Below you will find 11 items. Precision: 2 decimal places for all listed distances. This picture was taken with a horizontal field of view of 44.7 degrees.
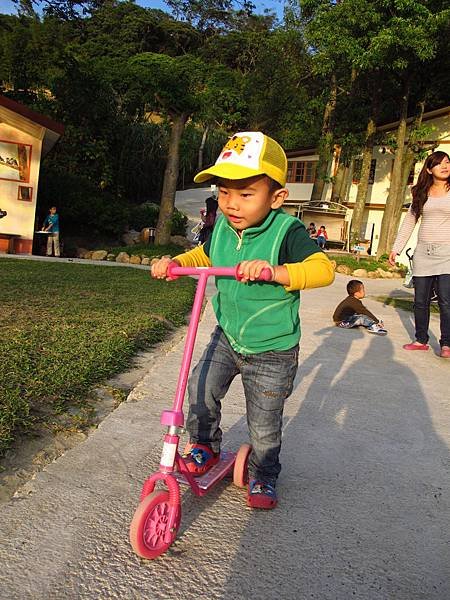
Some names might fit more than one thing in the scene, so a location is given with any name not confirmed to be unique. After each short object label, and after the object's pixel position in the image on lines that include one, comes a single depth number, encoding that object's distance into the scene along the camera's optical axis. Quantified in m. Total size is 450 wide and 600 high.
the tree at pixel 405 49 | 17.62
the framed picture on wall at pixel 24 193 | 13.90
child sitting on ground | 6.90
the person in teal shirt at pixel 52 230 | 14.59
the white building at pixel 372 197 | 22.94
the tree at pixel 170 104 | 16.12
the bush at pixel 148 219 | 19.23
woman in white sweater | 5.36
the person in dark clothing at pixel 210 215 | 13.94
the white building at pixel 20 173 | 13.55
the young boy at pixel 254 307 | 2.19
